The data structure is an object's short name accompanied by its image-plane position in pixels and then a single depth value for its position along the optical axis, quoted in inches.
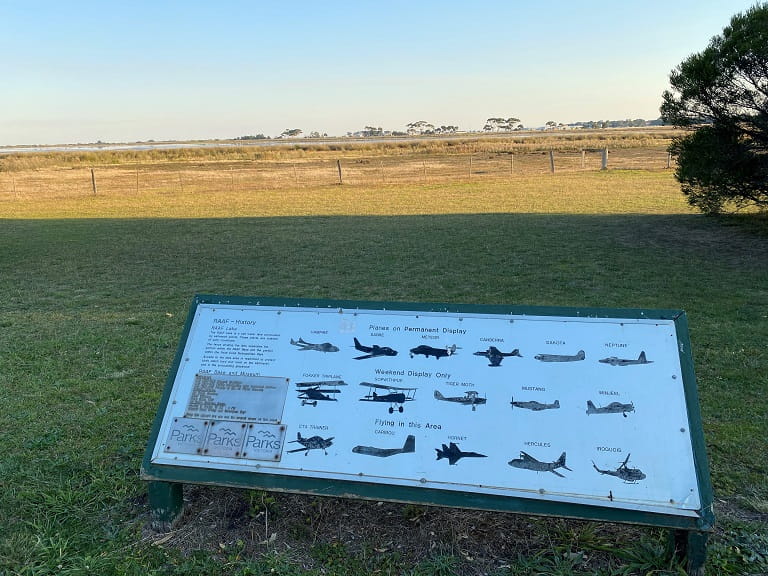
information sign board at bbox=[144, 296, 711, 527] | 94.8
